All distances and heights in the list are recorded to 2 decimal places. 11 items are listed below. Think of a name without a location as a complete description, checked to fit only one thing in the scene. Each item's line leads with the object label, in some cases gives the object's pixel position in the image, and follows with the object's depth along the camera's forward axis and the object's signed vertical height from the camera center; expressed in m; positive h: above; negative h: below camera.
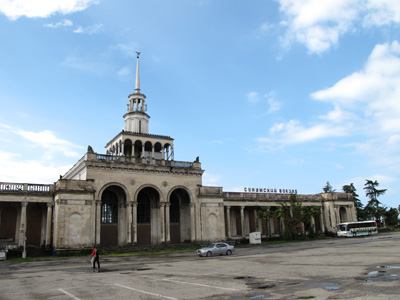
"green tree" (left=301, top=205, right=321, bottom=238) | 52.46 +0.53
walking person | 20.78 -1.91
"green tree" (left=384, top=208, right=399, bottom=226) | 75.62 -0.26
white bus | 55.12 -2.00
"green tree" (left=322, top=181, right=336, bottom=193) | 89.47 +7.27
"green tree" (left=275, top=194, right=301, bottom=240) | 50.97 +0.35
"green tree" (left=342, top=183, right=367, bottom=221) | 76.94 +2.83
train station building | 35.62 +2.60
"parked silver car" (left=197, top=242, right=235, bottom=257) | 30.33 -2.55
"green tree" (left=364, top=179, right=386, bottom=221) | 76.06 +2.93
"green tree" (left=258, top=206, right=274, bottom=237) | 50.62 +0.85
